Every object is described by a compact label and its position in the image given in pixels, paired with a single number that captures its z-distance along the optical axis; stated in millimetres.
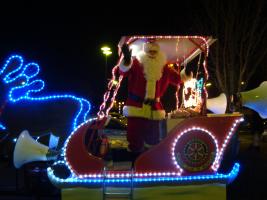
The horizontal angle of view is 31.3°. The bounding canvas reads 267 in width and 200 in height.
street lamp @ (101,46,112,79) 13914
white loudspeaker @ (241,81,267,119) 8008
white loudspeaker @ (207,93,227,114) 8242
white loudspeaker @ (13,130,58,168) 7711
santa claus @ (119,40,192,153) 7699
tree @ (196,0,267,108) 19344
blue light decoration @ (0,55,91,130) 8438
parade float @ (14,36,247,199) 6512
